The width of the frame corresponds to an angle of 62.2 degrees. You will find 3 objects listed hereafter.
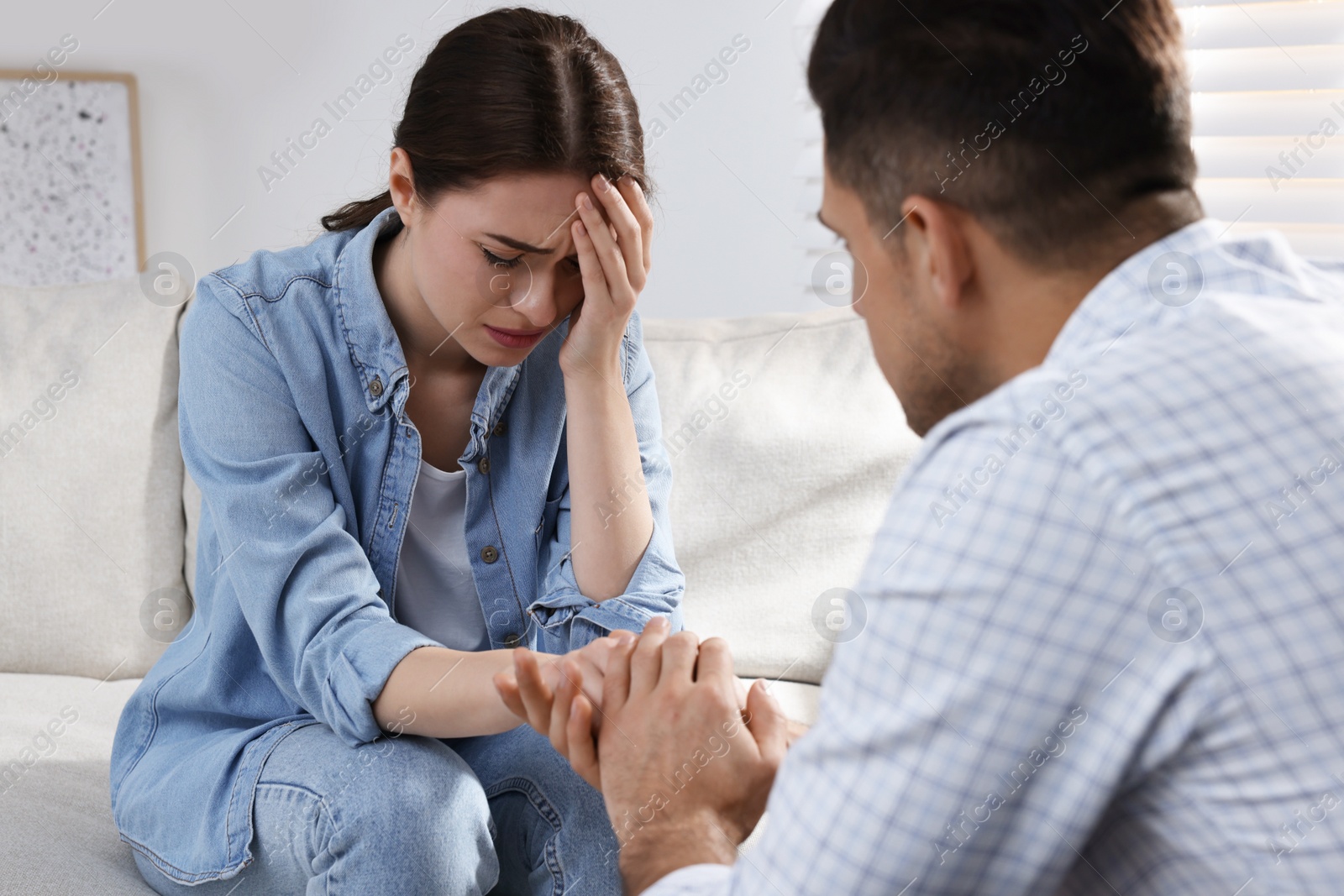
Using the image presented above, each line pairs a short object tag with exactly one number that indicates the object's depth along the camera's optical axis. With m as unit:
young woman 1.01
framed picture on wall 2.37
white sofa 1.58
